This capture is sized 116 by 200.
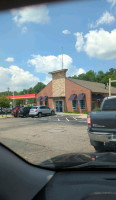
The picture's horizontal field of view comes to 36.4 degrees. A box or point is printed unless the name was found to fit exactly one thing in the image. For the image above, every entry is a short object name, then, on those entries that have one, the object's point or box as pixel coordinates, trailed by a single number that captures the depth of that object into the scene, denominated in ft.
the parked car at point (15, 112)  82.53
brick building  92.68
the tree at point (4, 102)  100.73
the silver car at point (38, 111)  77.25
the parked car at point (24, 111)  80.02
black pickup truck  15.75
